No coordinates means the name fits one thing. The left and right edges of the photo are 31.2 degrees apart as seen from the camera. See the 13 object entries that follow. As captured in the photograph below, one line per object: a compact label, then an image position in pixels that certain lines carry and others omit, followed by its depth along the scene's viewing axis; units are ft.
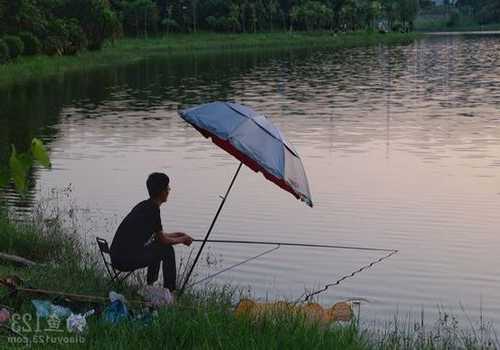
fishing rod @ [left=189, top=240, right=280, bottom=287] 36.83
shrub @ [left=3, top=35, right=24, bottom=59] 159.12
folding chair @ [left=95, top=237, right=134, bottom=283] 28.04
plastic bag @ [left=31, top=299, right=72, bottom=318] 23.79
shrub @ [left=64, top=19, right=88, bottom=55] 195.21
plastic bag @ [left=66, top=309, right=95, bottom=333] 22.47
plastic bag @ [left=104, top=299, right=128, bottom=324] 23.39
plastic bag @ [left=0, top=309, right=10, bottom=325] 22.93
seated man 27.68
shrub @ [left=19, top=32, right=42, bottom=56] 172.65
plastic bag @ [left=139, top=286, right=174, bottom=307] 25.72
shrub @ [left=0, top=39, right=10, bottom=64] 152.87
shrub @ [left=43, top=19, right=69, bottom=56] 182.50
